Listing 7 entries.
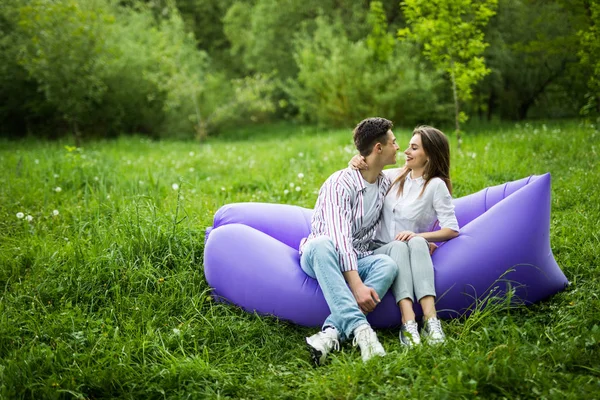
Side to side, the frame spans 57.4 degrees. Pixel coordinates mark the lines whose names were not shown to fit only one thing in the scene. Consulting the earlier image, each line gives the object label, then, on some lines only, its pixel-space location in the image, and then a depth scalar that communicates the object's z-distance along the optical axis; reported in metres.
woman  3.16
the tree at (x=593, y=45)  7.20
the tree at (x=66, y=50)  10.24
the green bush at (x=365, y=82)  12.30
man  2.99
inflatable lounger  3.26
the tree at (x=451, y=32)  7.45
